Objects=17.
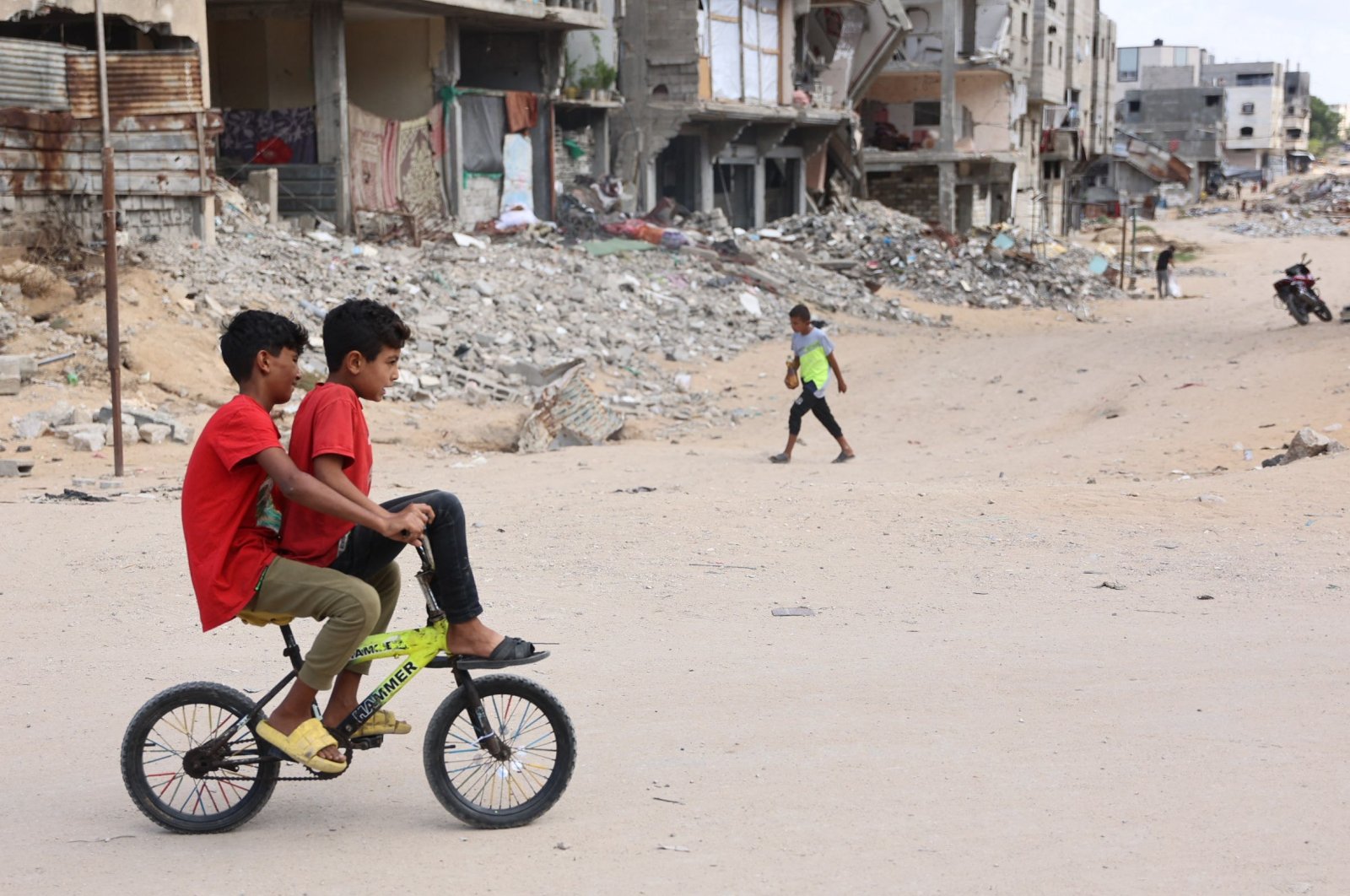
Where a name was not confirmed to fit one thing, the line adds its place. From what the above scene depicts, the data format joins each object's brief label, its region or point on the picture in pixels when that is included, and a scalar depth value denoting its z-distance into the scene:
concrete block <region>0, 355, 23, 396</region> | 12.91
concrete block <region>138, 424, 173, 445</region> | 12.13
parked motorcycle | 20.56
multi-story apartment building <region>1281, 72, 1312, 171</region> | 107.62
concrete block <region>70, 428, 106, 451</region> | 11.73
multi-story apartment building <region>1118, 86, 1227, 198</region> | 87.94
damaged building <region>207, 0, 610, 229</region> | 22.11
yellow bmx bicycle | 3.90
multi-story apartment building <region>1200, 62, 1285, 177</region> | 99.19
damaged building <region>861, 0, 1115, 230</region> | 43.06
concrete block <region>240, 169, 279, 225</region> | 20.80
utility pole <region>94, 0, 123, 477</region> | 9.94
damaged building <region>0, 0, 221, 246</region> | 16.17
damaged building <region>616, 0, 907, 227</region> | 30.12
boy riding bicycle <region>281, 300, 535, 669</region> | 3.68
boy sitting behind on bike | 3.65
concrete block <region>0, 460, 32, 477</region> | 10.73
